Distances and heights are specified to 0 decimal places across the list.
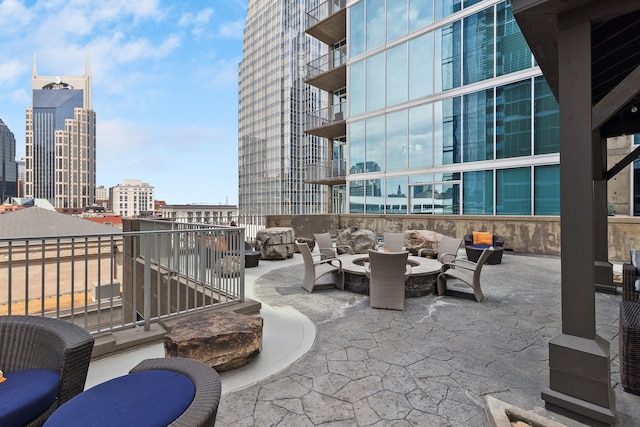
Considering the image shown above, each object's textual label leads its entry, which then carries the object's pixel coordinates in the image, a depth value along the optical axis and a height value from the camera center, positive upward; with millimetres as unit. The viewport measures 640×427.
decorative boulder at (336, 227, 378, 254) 9508 -833
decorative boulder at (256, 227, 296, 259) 9344 -890
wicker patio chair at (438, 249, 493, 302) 5100 -1096
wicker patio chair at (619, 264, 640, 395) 2625 -1175
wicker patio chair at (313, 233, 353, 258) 7393 -842
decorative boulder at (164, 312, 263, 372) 2842 -1186
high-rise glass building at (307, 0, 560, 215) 11562 +4218
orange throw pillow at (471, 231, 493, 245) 9495 -800
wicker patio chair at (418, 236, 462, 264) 6316 -798
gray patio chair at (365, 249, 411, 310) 4711 -1000
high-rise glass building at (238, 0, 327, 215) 89375 +31021
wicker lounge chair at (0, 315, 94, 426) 1950 -874
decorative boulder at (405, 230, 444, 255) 9414 -831
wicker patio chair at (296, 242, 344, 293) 5770 -1114
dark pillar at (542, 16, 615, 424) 2334 -351
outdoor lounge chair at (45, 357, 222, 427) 1447 -945
